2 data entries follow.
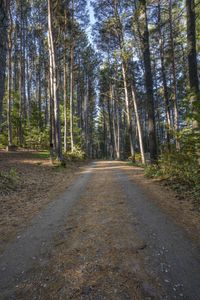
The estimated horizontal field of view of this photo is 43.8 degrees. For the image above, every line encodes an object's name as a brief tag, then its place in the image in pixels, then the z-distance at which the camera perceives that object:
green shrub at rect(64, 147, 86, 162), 20.36
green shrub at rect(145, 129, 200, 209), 7.05
